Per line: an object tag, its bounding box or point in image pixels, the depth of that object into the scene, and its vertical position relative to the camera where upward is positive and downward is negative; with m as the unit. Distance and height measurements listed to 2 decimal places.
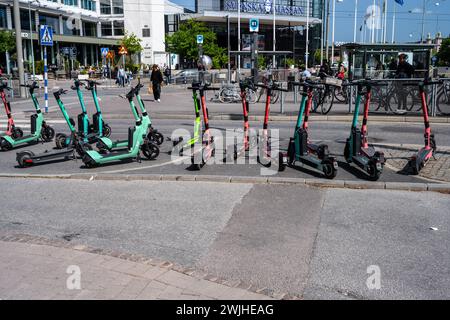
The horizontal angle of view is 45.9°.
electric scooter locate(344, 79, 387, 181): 8.37 -1.35
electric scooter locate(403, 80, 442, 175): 8.87 -1.44
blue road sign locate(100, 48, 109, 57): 40.41 +1.63
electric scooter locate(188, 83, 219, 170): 9.46 -1.35
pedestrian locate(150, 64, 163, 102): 25.59 -0.38
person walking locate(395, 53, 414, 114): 17.76 +0.02
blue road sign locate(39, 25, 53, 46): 20.62 +1.43
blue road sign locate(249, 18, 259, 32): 24.82 +2.19
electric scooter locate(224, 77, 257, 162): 9.77 -1.06
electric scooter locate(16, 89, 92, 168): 10.08 -1.54
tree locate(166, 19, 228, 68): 63.91 +3.56
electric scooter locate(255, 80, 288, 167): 9.53 -1.37
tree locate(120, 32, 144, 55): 70.89 +3.74
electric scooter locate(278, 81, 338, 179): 8.97 -1.33
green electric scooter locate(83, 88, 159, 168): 9.78 -1.47
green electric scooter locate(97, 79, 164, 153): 10.61 -1.41
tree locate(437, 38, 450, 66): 78.00 +2.35
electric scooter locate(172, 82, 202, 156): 9.94 -1.36
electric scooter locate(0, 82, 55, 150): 12.11 -1.45
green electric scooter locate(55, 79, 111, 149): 11.52 -1.22
